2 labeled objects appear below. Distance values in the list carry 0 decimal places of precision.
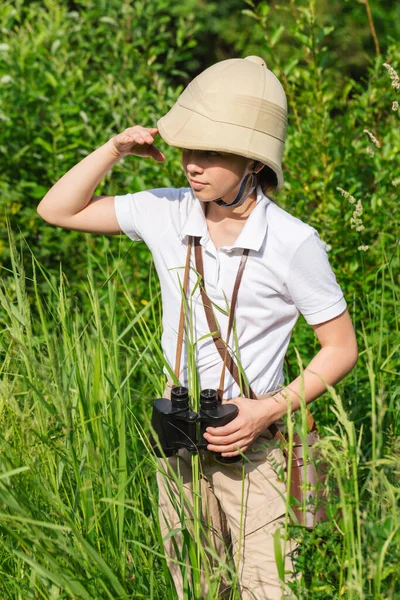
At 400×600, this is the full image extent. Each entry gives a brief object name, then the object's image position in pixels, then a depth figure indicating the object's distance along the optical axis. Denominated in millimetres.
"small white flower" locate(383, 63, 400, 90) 3970
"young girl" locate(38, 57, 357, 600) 3762
